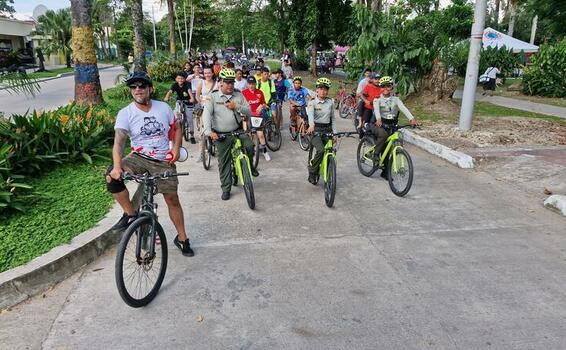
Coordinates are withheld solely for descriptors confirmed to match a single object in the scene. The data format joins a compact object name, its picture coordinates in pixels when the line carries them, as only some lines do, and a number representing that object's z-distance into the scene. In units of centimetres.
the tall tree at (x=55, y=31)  4054
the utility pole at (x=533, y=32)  4045
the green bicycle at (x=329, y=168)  619
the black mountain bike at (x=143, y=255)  360
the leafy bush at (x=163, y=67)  2516
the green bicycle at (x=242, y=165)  617
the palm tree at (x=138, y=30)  1639
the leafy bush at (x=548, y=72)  1886
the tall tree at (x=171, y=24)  3069
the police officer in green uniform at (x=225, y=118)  646
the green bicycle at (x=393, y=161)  675
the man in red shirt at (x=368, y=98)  888
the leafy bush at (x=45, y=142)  579
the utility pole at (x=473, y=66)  1039
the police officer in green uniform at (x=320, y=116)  679
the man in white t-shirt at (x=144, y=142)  395
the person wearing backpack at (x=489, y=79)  2188
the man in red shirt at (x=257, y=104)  910
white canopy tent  2802
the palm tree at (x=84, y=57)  998
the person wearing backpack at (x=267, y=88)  1047
